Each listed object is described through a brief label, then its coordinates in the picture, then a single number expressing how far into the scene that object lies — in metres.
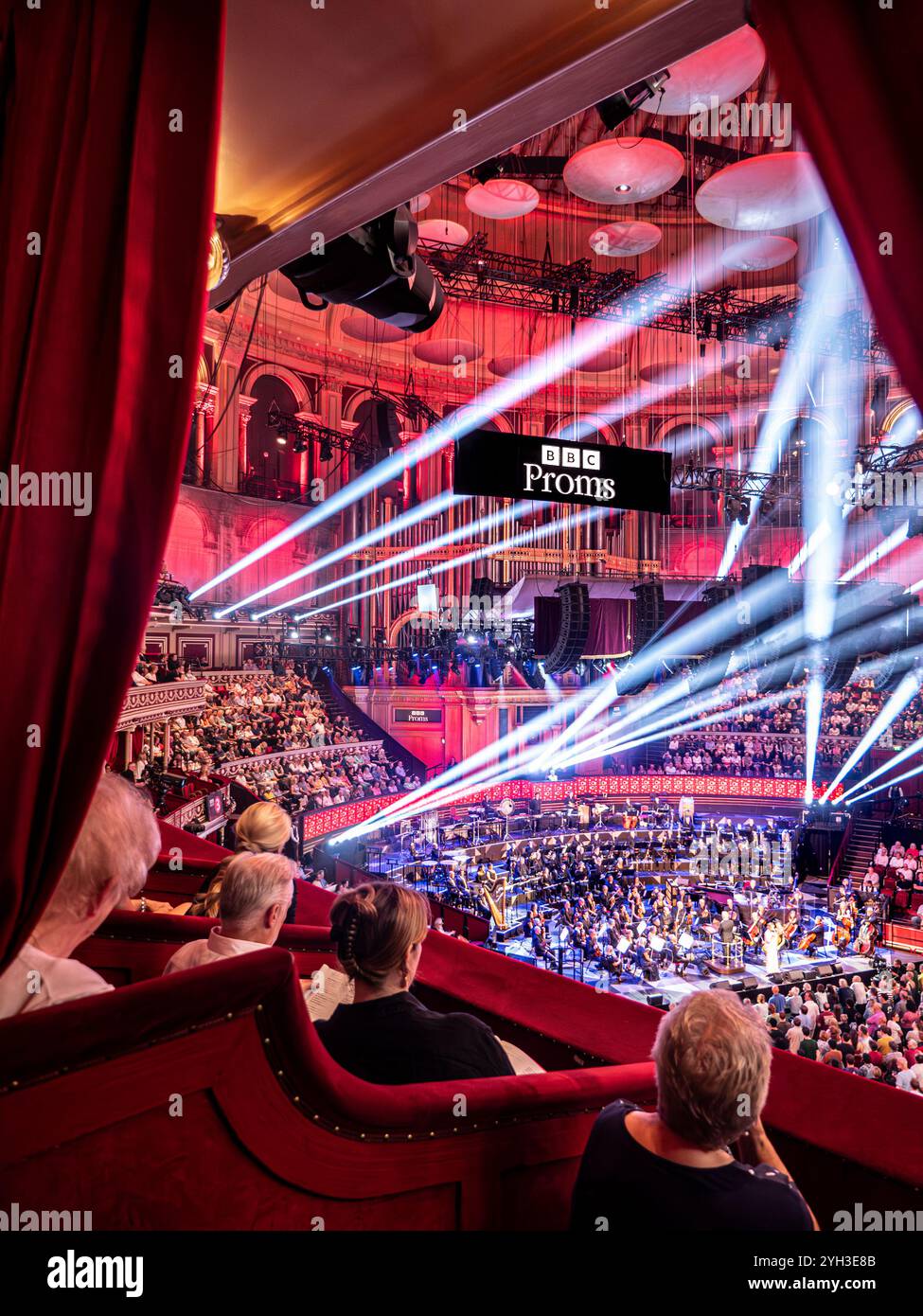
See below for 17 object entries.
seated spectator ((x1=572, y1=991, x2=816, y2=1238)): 1.85
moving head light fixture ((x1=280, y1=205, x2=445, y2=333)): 5.14
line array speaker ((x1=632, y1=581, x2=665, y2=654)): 18.88
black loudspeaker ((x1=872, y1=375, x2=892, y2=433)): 23.88
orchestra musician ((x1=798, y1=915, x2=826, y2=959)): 14.87
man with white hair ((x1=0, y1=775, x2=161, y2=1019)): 1.95
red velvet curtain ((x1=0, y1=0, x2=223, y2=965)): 2.01
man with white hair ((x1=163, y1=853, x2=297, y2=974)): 2.72
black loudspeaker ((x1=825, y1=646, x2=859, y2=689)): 18.27
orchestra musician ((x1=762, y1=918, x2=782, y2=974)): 13.97
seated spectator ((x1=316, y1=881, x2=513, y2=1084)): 2.41
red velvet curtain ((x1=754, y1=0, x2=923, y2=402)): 1.71
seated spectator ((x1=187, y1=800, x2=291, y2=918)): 3.84
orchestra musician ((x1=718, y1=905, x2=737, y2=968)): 14.16
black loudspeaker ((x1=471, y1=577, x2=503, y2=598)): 21.00
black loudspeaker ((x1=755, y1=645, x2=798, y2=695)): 18.69
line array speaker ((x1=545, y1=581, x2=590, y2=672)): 17.39
